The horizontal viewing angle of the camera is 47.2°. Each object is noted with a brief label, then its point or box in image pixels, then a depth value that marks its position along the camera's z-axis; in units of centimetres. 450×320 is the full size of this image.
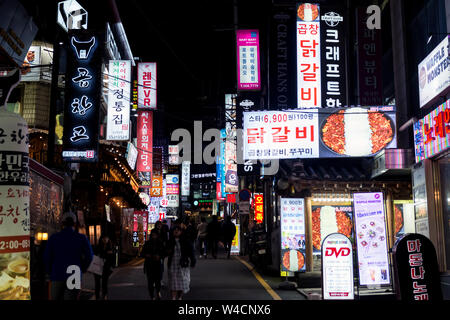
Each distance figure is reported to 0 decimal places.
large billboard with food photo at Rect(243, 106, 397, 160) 1511
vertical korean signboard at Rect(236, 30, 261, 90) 2291
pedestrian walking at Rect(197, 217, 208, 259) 2646
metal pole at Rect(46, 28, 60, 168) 1458
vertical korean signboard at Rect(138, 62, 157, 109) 2933
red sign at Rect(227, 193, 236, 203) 3558
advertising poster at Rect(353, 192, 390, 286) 1235
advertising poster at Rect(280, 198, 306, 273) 1520
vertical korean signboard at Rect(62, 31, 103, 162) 1656
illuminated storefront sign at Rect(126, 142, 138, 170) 2952
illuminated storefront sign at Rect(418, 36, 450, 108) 1106
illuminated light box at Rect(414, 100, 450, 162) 1130
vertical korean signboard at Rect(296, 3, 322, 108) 1719
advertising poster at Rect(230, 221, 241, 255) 3071
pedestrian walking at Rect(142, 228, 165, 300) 1203
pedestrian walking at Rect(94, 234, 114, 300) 1202
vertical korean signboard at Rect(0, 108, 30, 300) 701
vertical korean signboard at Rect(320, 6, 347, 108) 1738
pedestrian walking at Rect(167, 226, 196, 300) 1166
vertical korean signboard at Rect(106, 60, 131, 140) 2603
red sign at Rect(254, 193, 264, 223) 2636
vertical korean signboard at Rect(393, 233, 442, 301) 754
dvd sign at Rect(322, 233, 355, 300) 1022
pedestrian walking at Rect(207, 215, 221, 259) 2528
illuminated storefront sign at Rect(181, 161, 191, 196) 6147
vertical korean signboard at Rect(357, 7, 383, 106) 1764
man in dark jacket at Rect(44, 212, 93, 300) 784
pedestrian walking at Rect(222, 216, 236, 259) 2653
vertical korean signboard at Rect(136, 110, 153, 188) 3172
